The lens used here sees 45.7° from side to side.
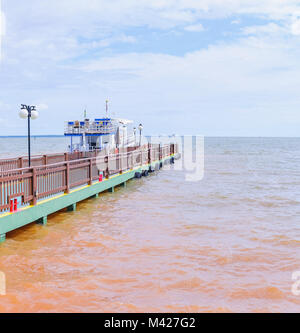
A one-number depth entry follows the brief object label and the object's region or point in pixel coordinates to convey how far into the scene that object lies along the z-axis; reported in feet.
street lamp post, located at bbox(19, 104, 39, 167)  47.16
